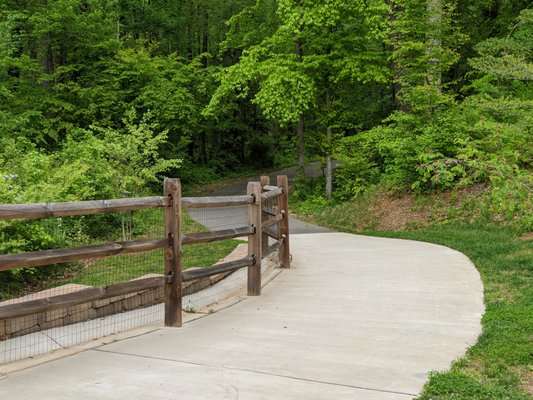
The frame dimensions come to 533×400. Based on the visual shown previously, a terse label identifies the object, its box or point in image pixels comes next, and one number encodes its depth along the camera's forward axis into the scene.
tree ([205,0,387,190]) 21.34
